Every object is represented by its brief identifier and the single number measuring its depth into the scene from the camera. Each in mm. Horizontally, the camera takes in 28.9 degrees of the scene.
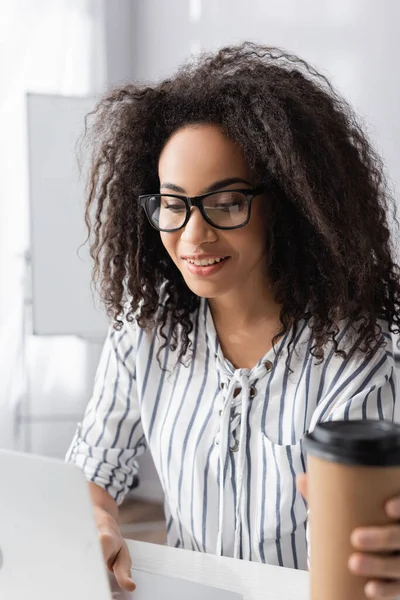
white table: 940
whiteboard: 2879
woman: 1166
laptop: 696
